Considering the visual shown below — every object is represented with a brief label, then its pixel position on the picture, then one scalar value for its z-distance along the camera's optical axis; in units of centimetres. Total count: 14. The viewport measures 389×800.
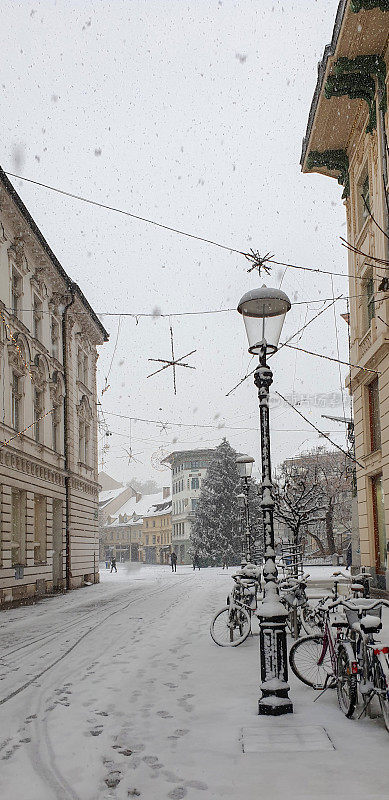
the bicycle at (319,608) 769
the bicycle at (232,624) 1132
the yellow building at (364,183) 1661
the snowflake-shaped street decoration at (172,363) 2238
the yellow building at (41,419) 2127
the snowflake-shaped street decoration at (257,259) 1489
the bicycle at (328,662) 664
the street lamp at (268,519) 690
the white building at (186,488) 7969
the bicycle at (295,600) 1050
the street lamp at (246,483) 1922
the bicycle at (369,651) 607
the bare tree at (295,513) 2562
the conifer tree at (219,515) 5841
